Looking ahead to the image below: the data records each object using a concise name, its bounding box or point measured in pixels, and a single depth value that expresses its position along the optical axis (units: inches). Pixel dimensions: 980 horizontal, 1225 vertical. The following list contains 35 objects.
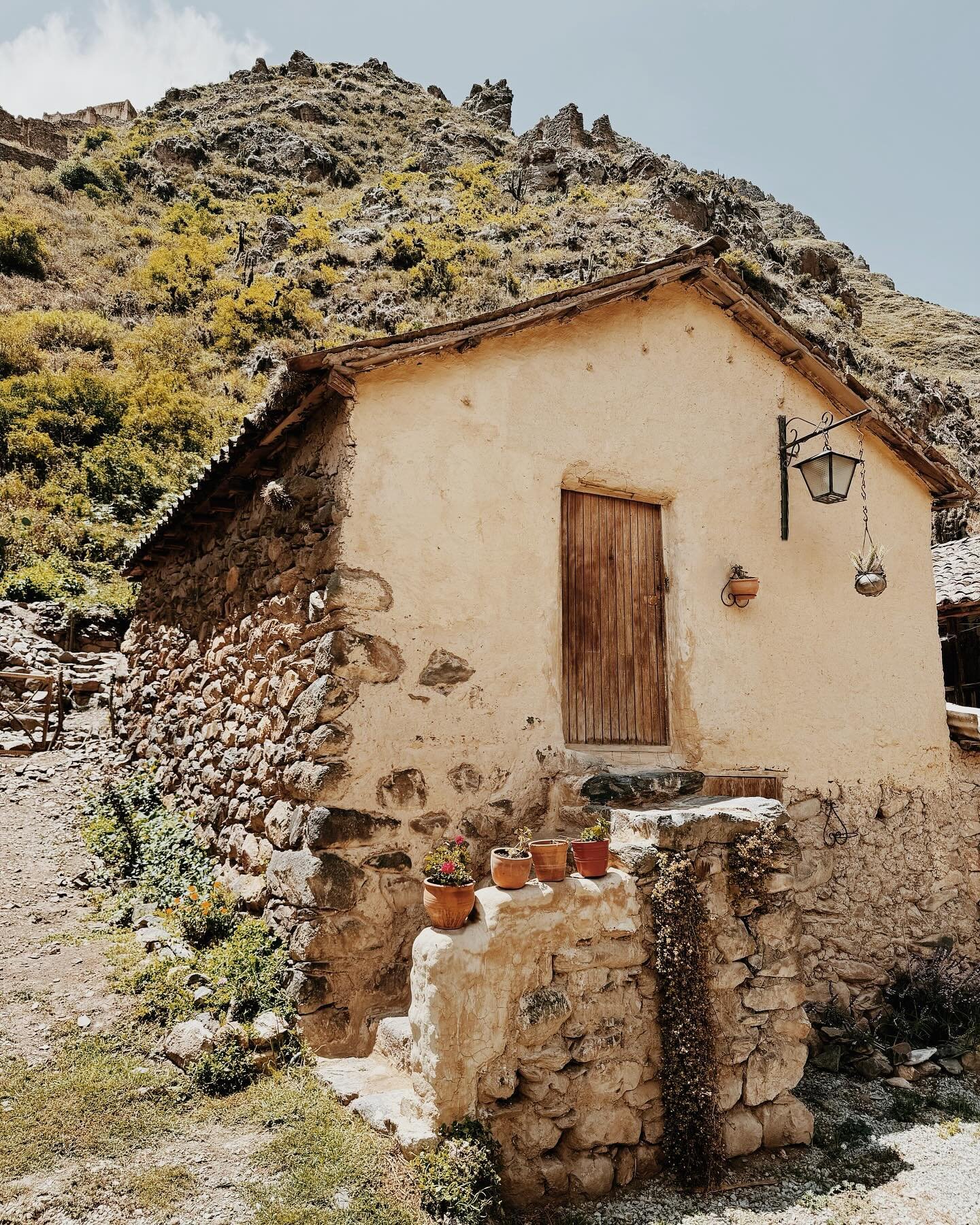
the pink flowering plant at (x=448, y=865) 147.9
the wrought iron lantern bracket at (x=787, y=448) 263.0
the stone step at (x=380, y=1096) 133.2
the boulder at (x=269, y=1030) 161.3
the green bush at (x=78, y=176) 1321.4
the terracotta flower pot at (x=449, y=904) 144.8
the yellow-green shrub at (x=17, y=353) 800.3
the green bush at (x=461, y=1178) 126.4
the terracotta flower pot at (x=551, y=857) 158.2
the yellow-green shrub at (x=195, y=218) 1251.2
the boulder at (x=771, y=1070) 165.6
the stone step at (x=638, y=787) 195.0
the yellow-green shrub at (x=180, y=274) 1072.2
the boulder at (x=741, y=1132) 161.9
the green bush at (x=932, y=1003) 248.8
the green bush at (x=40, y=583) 514.9
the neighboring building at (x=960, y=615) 392.8
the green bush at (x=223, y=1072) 152.2
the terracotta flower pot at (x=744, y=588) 245.8
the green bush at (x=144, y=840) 233.5
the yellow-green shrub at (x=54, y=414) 689.6
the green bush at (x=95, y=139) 1525.6
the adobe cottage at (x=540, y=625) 183.5
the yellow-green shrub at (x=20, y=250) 1018.1
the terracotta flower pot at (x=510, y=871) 153.2
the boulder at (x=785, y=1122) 168.1
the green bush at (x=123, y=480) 669.3
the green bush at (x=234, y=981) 173.2
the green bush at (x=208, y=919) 200.4
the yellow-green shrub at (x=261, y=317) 997.8
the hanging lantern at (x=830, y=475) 241.4
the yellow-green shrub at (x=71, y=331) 874.1
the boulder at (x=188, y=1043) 157.5
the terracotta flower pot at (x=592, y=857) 160.9
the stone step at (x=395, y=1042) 155.2
